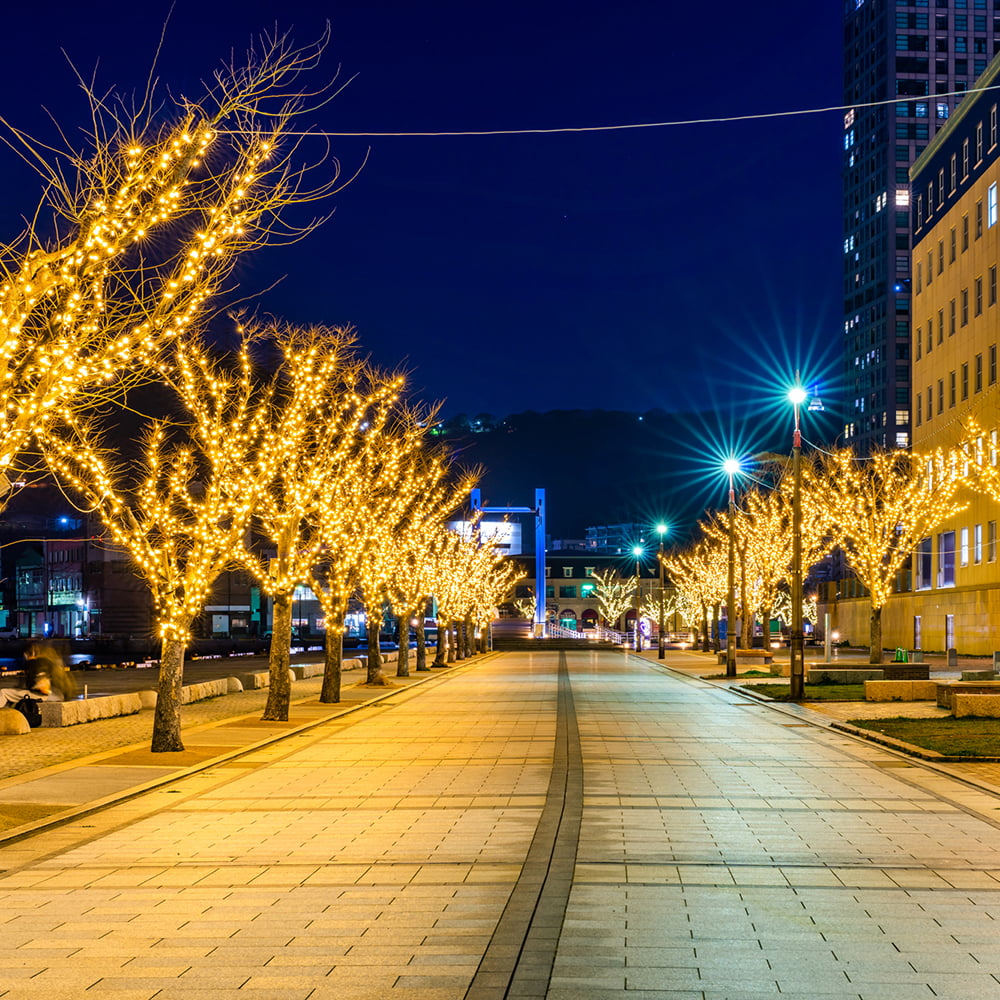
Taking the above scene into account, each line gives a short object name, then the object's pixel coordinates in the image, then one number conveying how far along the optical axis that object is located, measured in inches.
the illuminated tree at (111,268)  485.7
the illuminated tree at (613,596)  5979.3
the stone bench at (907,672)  1470.6
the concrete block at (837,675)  1622.8
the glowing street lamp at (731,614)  1870.1
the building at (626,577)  6459.6
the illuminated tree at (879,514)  1932.8
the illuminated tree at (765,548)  2682.1
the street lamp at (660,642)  3031.5
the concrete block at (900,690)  1321.4
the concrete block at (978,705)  1079.0
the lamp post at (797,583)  1339.8
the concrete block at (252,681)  1594.5
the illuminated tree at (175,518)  815.7
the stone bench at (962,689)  1182.9
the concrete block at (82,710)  1054.4
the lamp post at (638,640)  3824.8
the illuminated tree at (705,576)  3262.8
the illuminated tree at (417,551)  1897.1
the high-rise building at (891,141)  6038.4
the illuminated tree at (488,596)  3497.8
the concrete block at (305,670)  1850.4
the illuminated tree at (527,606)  6422.2
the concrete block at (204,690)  1350.9
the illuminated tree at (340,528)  1259.7
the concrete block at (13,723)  989.8
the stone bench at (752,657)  2370.8
